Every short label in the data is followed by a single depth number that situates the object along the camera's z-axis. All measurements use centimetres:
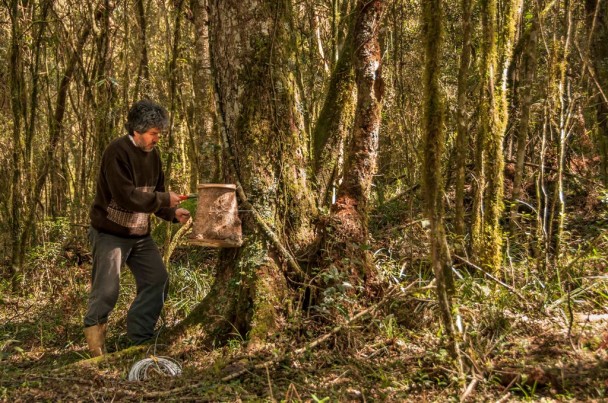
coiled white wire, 387
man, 439
